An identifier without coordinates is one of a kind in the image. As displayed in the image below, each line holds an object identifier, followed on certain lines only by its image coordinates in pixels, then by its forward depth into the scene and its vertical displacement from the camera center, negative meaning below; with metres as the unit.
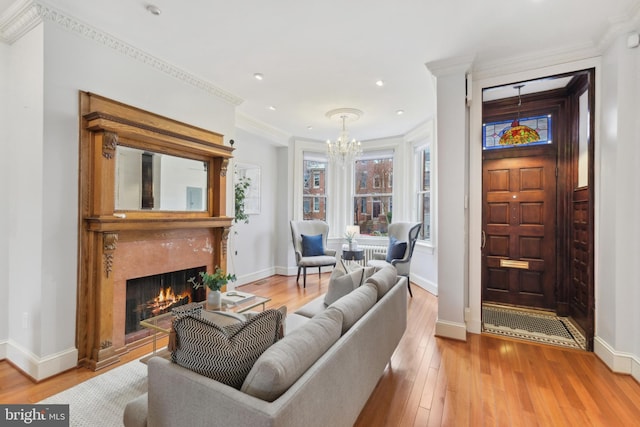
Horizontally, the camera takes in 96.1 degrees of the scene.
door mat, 2.98 -1.29
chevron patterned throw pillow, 1.18 -0.57
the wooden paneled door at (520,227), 3.78 -0.16
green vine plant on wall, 4.74 +0.28
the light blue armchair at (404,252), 4.54 -0.61
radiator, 5.77 -0.75
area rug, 1.85 -1.33
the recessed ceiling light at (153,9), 2.25 +1.61
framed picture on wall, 5.15 +0.51
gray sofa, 1.04 -0.70
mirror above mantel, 2.74 +0.33
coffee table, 2.21 -0.87
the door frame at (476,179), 3.04 +0.38
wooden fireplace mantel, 2.42 -0.10
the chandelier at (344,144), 4.39 +1.11
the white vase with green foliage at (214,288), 2.61 -0.70
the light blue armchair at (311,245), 5.12 -0.59
